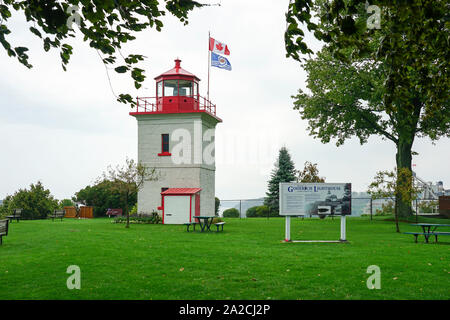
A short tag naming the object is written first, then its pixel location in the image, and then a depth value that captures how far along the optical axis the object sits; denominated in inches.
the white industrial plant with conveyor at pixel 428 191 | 1567.5
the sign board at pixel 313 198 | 644.1
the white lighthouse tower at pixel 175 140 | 1248.2
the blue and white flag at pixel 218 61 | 1283.2
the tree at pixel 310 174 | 1555.1
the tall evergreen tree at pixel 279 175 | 1879.4
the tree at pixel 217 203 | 1700.3
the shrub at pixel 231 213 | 1687.9
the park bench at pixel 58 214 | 1258.1
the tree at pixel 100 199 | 1595.7
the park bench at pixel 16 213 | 1132.7
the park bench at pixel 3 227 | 581.6
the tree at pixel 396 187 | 850.1
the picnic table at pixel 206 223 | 885.8
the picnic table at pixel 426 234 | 646.2
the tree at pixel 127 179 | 989.2
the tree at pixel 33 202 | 1337.4
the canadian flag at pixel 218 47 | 1282.0
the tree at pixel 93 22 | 273.9
